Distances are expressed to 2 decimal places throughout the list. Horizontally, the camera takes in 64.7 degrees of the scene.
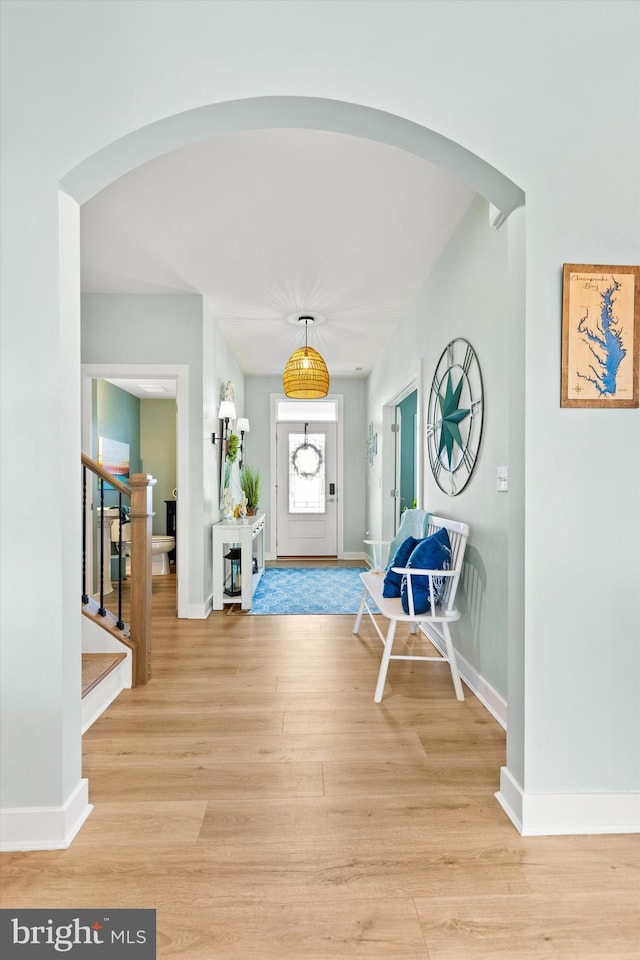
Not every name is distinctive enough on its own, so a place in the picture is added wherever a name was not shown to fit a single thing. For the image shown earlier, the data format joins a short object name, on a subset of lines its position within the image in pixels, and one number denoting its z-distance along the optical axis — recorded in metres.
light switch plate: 2.32
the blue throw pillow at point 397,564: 3.07
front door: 7.30
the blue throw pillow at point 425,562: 2.71
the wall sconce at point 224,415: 4.79
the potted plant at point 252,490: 5.55
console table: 4.43
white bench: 2.58
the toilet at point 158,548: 5.88
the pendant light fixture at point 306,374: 4.17
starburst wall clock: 2.76
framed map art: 1.60
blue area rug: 4.53
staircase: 2.77
